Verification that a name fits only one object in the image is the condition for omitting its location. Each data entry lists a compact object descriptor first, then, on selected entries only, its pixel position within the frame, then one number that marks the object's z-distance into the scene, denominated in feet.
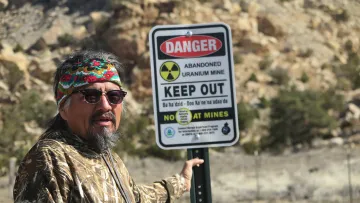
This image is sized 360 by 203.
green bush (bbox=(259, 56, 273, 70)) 112.57
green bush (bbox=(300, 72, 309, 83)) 110.52
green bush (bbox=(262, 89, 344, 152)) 84.12
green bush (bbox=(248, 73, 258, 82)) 107.65
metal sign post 12.48
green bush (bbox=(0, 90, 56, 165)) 83.46
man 8.29
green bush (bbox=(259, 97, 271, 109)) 98.89
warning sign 12.39
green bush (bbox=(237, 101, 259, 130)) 91.04
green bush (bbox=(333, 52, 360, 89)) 110.46
